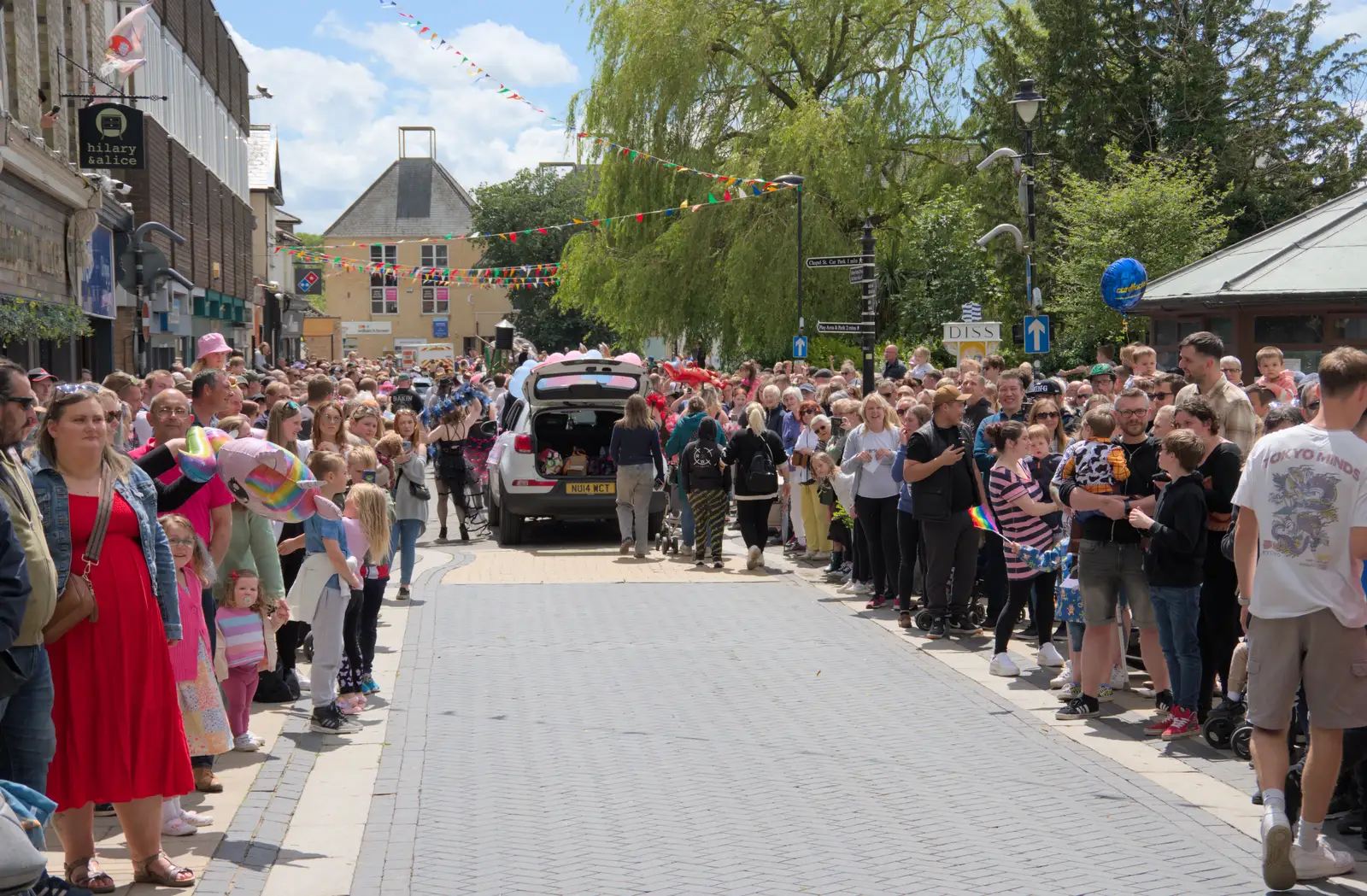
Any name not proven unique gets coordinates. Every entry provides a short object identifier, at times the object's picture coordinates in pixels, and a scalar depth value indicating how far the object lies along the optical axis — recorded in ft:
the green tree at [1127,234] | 91.50
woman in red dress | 17.47
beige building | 288.92
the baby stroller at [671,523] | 56.34
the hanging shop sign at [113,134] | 81.46
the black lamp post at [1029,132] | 64.08
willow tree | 106.73
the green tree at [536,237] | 245.04
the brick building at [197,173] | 110.32
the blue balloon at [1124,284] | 58.13
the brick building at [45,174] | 68.85
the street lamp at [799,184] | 92.56
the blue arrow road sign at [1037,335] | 62.34
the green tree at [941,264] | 105.81
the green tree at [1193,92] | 121.19
